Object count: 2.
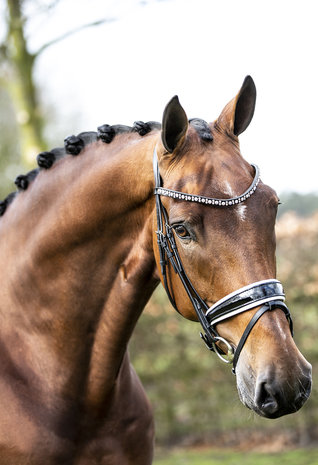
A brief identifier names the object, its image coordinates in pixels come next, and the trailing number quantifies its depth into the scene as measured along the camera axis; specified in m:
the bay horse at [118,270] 2.51
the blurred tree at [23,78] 9.02
